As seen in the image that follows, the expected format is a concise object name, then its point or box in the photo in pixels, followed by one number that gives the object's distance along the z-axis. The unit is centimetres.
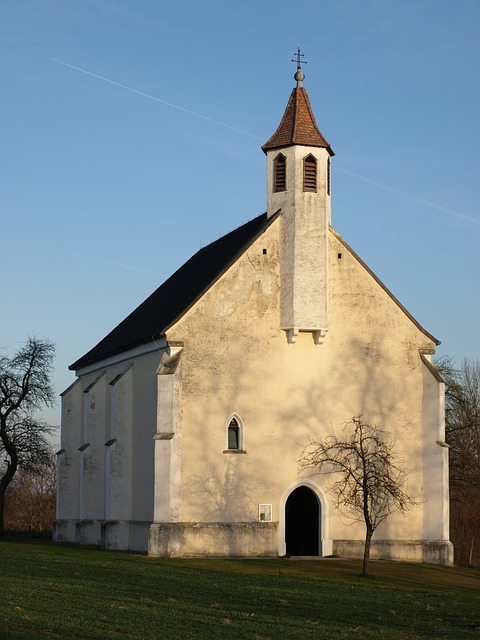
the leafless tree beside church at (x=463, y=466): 5341
